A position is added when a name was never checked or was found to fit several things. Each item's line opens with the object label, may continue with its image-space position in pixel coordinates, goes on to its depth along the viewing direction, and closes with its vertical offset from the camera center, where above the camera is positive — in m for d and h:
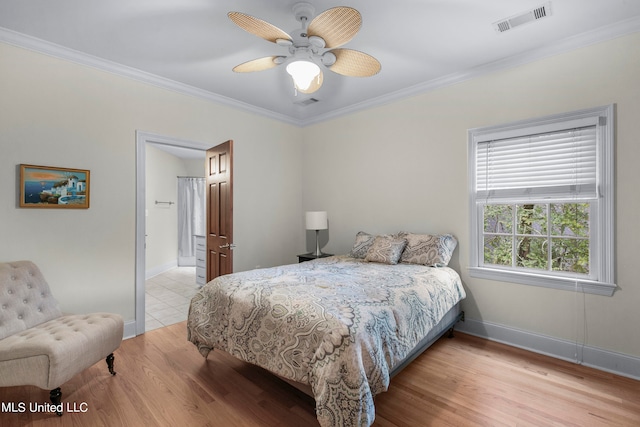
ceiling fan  1.78 +1.15
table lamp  4.27 -0.12
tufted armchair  1.84 -0.83
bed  1.56 -0.71
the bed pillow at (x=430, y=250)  3.07 -0.39
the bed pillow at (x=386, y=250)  3.21 -0.41
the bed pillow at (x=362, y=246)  3.61 -0.40
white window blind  2.61 +0.43
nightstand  4.17 -0.61
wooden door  3.25 +0.04
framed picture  2.58 +0.24
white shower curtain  7.04 -0.04
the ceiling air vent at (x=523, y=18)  2.21 +1.48
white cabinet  5.25 -0.86
